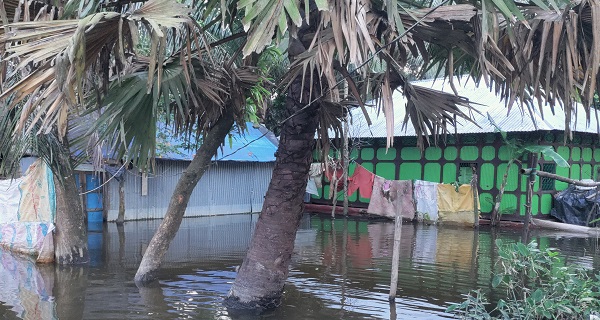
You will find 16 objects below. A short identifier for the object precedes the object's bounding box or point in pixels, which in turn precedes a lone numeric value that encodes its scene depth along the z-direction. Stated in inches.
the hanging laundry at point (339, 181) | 775.7
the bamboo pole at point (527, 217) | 509.8
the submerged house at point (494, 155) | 636.7
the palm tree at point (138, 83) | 177.5
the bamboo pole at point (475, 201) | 644.7
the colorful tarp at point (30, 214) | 382.3
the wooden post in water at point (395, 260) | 280.4
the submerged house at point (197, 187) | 629.0
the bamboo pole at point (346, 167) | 661.3
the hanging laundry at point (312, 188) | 815.7
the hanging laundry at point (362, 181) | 760.3
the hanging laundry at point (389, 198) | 705.6
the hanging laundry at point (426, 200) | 687.7
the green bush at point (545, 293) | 211.6
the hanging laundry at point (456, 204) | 658.2
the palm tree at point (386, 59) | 188.2
